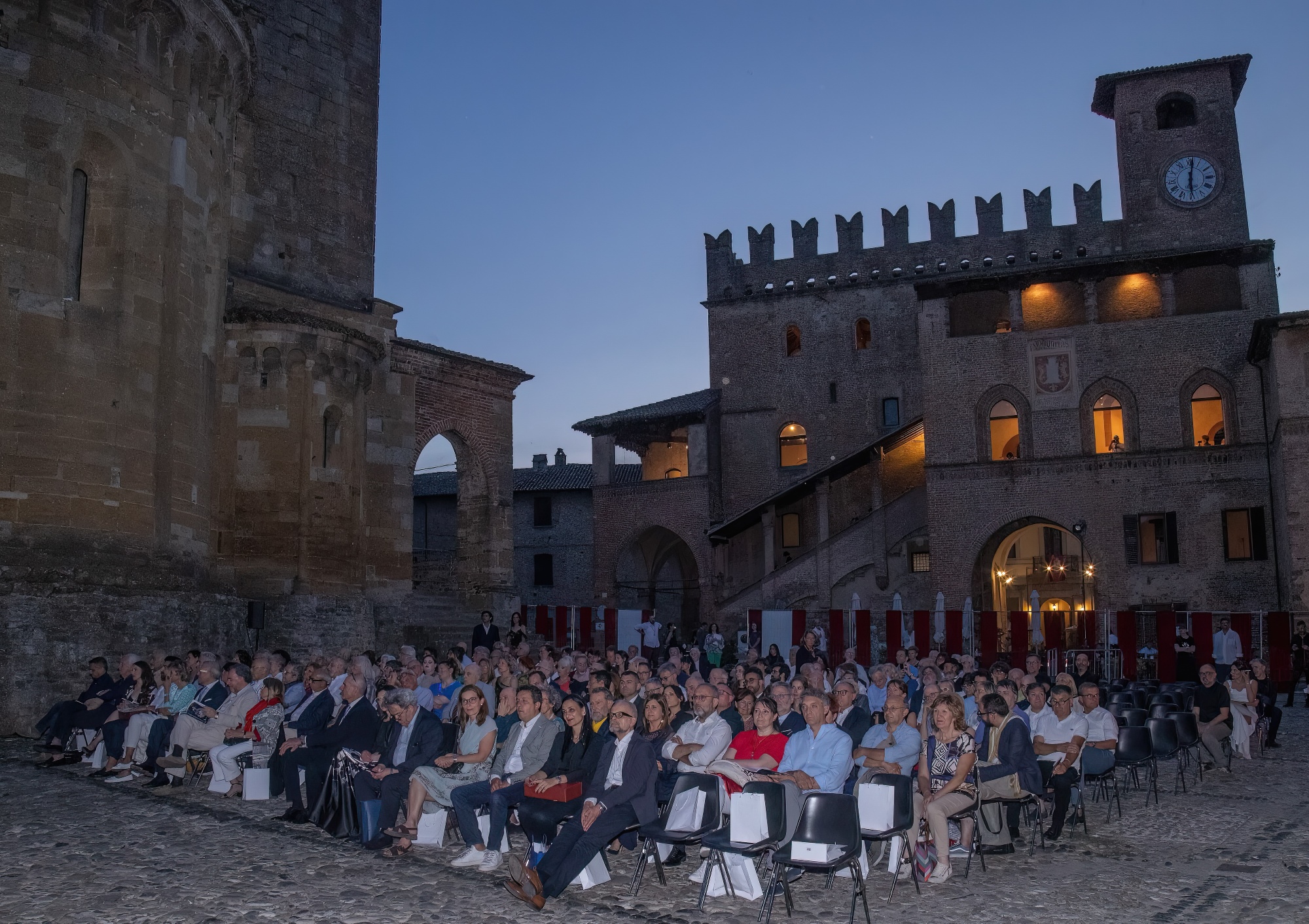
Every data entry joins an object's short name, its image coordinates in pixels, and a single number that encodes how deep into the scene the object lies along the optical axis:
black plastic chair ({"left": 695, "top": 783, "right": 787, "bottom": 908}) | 7.34
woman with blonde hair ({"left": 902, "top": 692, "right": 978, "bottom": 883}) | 8.26
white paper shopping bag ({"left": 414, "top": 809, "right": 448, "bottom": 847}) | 9.40
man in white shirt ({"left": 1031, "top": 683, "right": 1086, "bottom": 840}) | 9.66
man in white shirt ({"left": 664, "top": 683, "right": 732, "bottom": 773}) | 8.93
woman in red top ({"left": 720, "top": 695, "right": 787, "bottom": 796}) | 8.64
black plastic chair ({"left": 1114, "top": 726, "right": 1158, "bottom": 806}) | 11.39
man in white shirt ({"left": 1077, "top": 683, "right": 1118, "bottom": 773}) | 10.67
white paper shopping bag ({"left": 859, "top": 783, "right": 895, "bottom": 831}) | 7.69
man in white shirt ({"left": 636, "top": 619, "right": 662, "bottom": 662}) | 28.03
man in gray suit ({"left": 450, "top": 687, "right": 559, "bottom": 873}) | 8.78
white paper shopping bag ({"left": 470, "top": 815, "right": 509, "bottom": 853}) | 9.09
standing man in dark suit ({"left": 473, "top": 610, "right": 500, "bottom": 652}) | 21.95
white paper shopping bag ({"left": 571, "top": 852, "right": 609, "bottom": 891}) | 8.14
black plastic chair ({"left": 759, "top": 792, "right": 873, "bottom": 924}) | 6.98
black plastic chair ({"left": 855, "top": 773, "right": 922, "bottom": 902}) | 7.58
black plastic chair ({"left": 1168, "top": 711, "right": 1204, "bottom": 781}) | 12.57
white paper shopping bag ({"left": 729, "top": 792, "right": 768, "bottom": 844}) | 7.47
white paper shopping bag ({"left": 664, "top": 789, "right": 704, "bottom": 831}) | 7.80
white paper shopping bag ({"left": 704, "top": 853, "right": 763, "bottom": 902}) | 7.86
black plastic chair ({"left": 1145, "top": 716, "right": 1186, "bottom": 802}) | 11.91
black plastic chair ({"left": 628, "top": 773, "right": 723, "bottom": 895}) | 7.66
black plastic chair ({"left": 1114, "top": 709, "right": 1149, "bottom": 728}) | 12.81
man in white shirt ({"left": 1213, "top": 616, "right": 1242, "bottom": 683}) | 23.56
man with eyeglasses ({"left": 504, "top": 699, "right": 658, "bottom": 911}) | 7.56
